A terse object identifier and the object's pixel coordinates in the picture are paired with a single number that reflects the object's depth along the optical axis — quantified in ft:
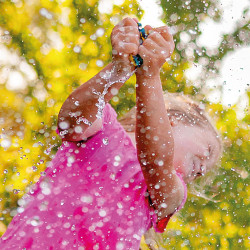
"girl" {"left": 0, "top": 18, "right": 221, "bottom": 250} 3.18
